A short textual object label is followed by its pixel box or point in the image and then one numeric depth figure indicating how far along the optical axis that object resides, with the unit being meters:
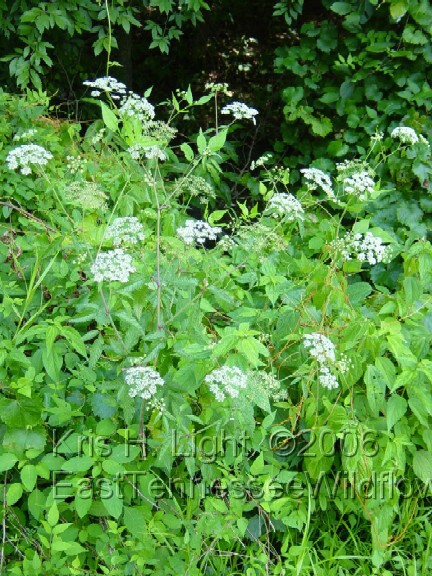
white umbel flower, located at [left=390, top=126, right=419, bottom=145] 2.69
